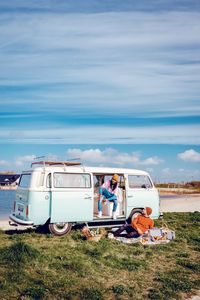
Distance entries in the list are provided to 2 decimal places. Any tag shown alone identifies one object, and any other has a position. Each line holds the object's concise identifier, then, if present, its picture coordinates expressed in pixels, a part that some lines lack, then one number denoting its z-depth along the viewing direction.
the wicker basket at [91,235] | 13.36
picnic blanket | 13.38
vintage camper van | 14.01
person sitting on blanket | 13.77
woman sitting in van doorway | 15.53
